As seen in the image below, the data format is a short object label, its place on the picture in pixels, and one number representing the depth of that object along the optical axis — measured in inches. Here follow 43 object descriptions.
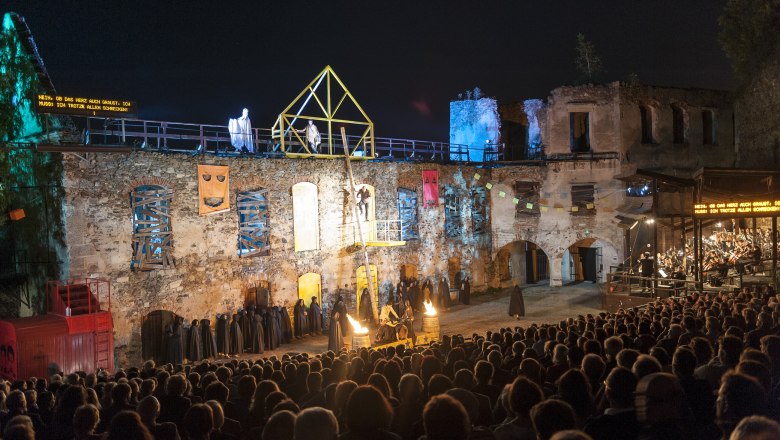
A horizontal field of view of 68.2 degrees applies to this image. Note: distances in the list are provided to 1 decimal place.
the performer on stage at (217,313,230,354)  770.2
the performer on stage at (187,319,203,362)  735.7
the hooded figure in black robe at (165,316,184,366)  719.7
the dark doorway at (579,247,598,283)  1363.2
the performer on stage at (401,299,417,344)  743.1
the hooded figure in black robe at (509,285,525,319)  948.0
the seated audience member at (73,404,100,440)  200.2
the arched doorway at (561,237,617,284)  1352.1
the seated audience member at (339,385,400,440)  171.3
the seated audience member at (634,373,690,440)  167.5
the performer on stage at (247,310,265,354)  796.6
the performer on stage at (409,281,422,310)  1048.8
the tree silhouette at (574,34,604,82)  1318.9
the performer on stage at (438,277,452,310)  1103.6
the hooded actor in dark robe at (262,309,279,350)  816.9
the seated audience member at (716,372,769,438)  166.2
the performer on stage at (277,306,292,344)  844.0
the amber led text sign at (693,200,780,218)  680.4
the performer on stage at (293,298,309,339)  882.8
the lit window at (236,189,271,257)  854.5
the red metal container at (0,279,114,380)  570.9
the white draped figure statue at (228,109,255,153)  876.0
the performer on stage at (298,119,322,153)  949.8
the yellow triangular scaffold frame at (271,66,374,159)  905.5
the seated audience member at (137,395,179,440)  201.2
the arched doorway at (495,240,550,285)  1344.7
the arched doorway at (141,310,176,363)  744.3
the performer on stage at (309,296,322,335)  908.6
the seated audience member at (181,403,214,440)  197.2
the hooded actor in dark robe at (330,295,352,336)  868.1
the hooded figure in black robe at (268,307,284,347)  828.6
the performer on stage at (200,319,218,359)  756.6
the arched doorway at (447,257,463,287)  1182.5
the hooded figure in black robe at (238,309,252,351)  801.6
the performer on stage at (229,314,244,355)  780.6
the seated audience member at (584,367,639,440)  169.2
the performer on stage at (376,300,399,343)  729.0
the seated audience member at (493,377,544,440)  183.5
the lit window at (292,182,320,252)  944.3
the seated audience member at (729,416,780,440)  122.2
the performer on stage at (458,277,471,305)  1134.4
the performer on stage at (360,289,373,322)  962.7
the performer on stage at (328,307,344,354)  778.8
